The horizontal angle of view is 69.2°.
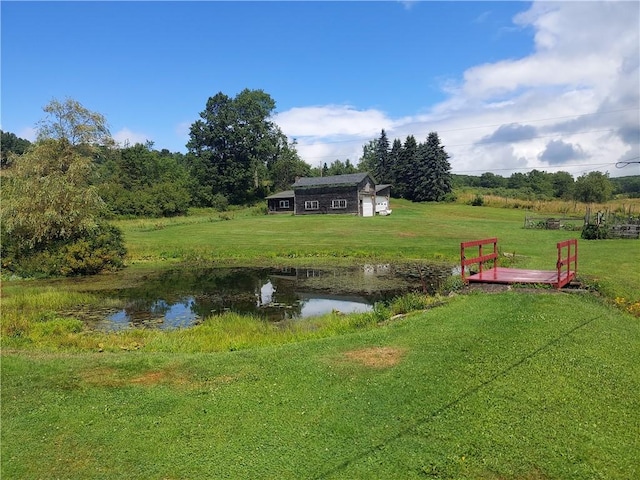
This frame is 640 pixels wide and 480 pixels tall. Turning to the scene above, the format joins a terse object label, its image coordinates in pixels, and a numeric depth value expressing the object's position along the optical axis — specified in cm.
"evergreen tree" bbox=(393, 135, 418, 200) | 8126
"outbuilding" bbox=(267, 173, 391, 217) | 5569
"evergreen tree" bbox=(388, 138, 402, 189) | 8443
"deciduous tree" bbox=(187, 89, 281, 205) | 8294
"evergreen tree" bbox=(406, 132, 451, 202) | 7512
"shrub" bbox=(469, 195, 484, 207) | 6900
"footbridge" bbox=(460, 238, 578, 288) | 1391
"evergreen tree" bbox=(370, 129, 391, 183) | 9075
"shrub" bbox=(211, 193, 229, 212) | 7344
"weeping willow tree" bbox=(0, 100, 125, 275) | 2489
